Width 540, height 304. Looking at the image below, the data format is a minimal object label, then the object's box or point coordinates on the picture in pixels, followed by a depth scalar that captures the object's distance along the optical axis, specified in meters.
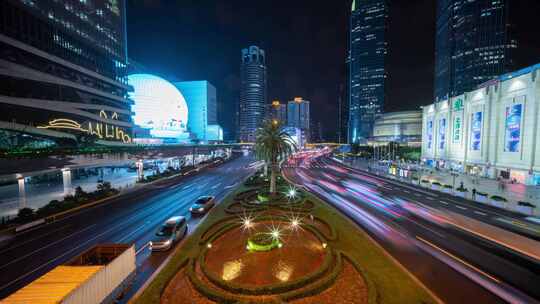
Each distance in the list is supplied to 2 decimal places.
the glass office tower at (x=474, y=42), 112.01
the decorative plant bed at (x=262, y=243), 15.71
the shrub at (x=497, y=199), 28.83
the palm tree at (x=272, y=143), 31.25
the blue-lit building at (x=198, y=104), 196.12
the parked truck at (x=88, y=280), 8.47
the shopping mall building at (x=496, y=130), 40.62
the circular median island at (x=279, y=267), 10.95
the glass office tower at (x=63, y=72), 43.66
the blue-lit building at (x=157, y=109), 126.86
